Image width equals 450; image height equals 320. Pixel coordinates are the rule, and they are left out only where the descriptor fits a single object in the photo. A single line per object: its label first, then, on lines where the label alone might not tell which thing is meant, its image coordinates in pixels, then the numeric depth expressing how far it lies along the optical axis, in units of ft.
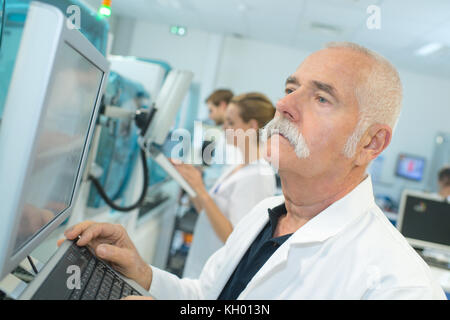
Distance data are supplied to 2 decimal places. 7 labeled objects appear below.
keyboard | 1.73
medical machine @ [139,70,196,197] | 4.98
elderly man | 2.37
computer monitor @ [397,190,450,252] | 8.62
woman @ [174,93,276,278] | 5.33
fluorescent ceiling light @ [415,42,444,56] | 15.09
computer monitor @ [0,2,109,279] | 1.33
